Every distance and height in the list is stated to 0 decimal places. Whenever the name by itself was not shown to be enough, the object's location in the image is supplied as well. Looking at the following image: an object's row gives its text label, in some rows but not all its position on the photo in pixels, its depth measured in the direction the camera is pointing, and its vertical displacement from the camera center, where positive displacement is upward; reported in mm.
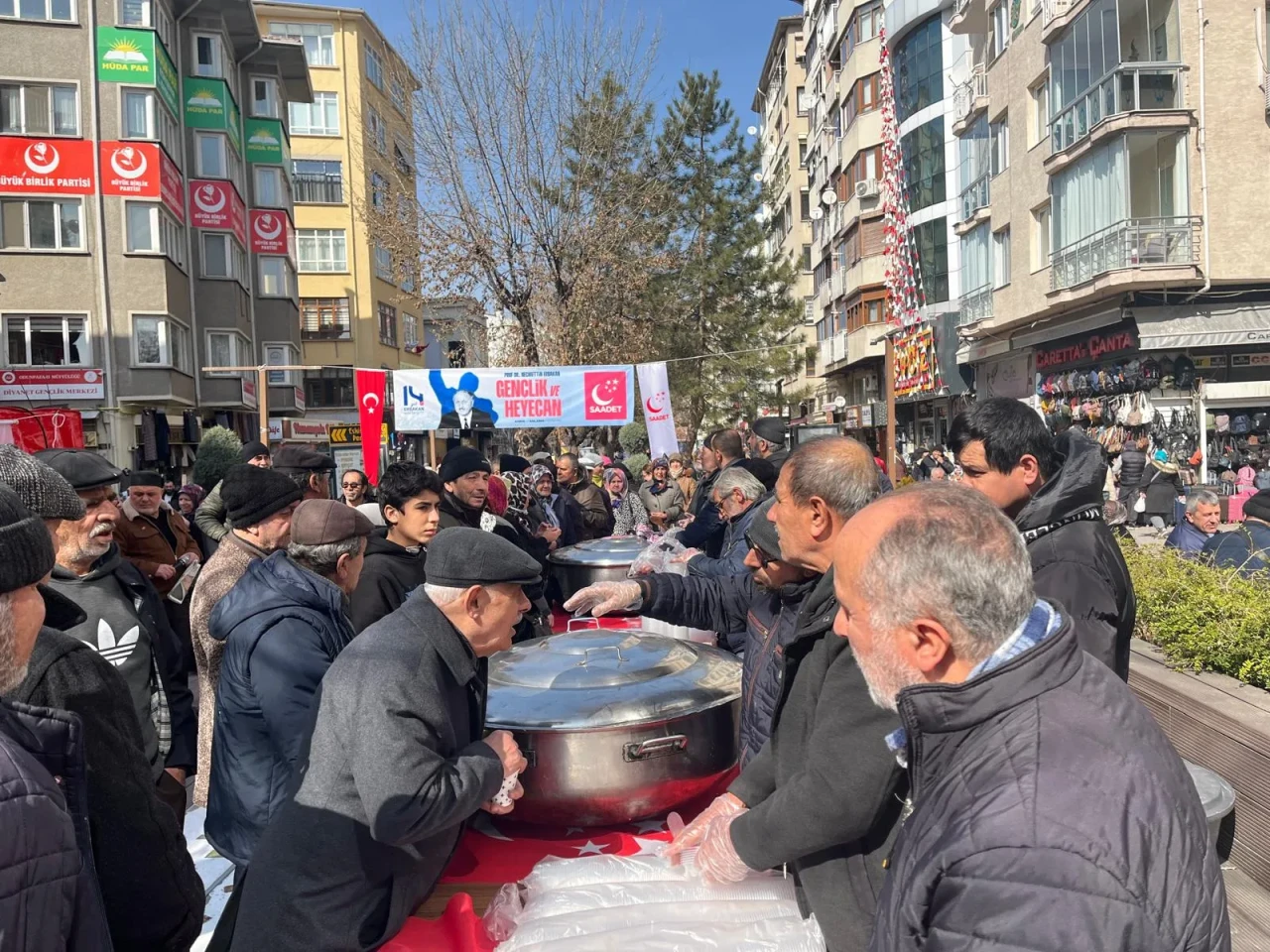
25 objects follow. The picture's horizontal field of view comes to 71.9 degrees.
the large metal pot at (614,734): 2602 -859
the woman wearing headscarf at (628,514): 9617 -715
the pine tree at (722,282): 29172 +5603
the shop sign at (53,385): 20125 +2020
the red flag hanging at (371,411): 10516 +586
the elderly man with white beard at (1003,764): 1054 -437
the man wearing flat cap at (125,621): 2992 -546
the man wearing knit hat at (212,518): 6125 -381
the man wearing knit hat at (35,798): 1162 -465
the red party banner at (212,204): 25797 +7726
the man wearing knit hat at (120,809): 1720 -682
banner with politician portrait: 9570 +628
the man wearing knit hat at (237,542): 3482 -326
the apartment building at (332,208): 38562 +11269
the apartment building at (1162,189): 17406 +5079
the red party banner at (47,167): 21047 +7418
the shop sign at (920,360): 27155 +2519
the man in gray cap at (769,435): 8195 +89
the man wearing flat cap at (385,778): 1968 -744
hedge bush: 3941 -920
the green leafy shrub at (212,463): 8947 +9
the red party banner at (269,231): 29750 +7914
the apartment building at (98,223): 21172 +6163
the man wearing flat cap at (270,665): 2670 -629
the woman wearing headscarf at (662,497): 9445 -543
